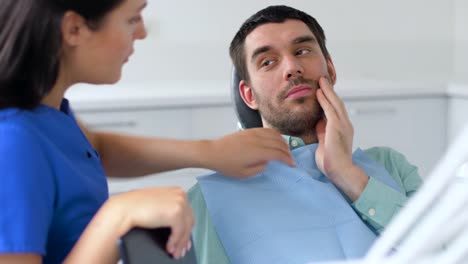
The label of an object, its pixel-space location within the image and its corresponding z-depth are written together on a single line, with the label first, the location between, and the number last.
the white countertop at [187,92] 2.77
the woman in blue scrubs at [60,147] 0.87
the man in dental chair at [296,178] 1.48
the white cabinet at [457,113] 3.26
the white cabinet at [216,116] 2.78
